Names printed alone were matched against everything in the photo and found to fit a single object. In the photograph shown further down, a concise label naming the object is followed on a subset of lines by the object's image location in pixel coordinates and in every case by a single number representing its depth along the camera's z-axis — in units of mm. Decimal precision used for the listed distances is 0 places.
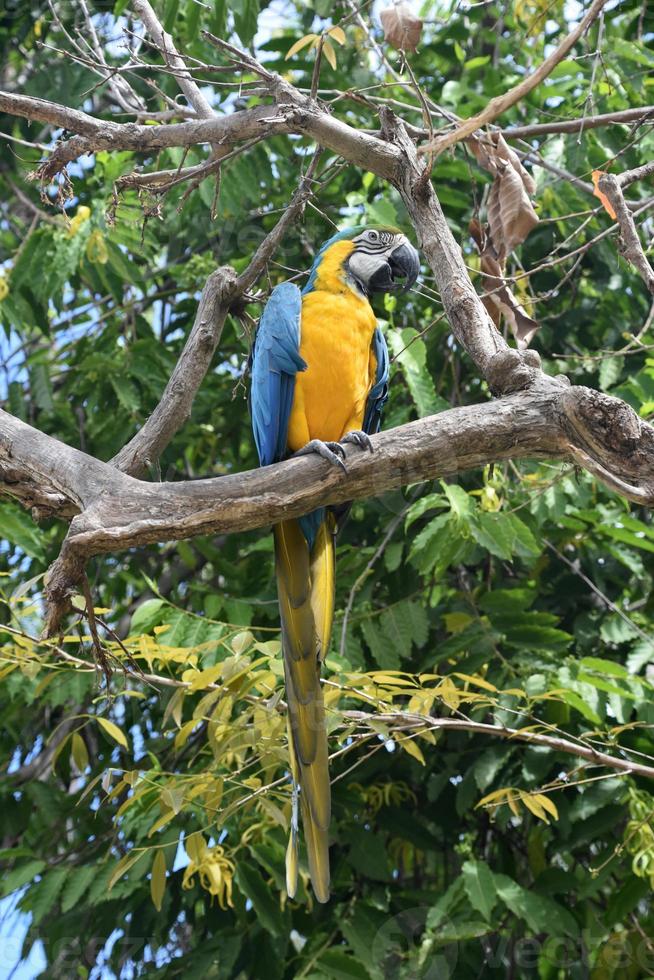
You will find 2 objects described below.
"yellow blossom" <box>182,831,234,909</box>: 3984
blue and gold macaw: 3832
